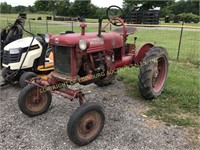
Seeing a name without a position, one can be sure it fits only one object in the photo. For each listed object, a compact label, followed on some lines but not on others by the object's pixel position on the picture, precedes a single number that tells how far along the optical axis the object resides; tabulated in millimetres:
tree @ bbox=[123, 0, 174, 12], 36539
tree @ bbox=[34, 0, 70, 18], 35077
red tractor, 2350
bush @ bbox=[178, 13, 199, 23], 26389
